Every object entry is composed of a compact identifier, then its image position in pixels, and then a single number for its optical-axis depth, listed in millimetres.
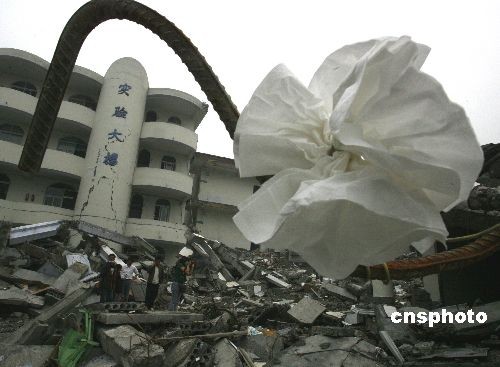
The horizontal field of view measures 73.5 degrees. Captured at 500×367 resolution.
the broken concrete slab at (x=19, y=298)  8609
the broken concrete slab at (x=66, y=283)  9184
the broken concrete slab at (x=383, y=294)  9594
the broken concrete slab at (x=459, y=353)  5010
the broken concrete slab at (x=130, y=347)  4949
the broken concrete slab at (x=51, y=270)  11364
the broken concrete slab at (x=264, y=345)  6371
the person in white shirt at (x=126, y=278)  9509
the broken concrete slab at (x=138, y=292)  10547
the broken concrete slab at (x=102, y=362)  5383
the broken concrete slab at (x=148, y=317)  6238
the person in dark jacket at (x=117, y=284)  8938
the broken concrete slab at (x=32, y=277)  10562
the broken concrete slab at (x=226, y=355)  5547
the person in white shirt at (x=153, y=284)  9039
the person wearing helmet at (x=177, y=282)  9195
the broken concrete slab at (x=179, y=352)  5422
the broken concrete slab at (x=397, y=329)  6438
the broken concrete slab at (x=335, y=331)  6969
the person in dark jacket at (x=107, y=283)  8703
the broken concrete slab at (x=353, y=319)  7836
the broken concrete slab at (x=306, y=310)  8188
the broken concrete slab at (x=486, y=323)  5297
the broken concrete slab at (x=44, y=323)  6273
